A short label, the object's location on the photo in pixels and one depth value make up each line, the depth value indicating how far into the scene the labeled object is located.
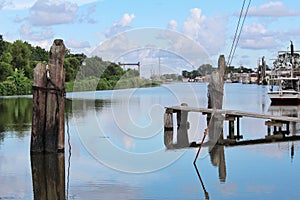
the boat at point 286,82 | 51.97
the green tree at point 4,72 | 86.88
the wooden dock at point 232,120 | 22.60
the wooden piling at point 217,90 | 25.47
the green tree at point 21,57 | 95.38
